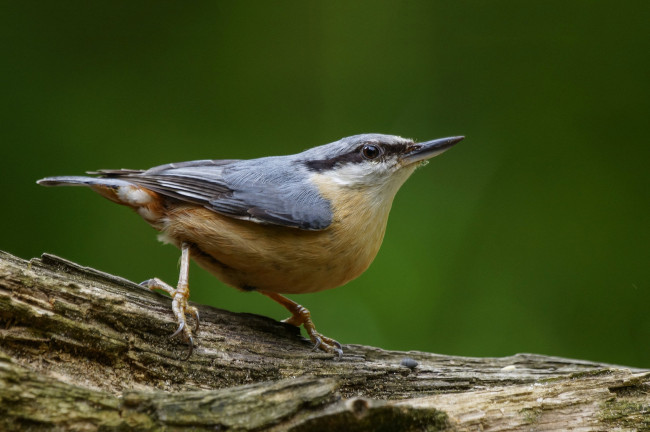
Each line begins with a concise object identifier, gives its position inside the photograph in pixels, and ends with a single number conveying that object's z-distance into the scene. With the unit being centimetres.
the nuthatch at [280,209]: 312
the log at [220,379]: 306
